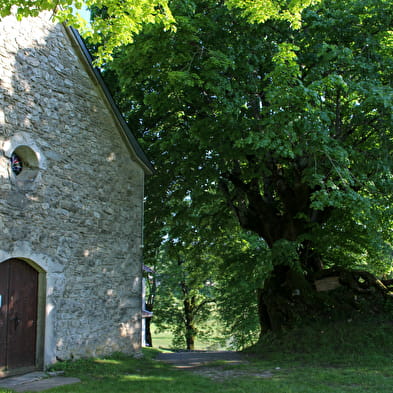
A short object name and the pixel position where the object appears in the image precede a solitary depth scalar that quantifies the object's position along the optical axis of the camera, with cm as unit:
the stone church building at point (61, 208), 827
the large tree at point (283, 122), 906
